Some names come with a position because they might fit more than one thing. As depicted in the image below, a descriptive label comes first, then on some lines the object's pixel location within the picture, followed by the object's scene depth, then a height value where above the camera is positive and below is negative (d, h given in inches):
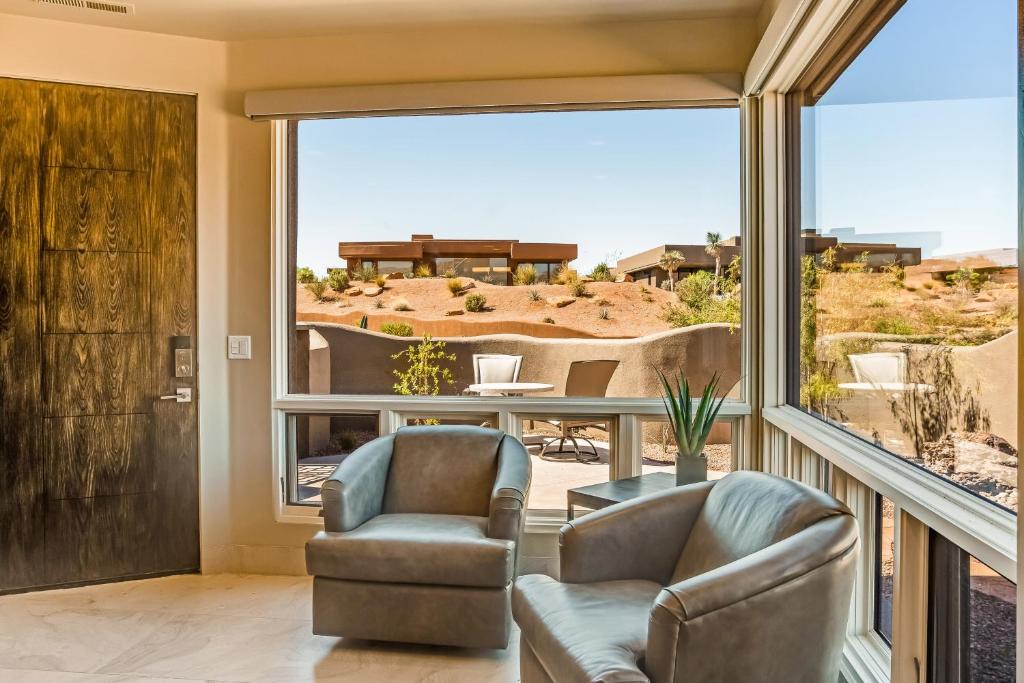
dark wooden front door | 130.5 +2.9
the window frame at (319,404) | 135.8 -11.2
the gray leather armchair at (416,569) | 101.7 -31.3
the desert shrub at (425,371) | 143.6 -5.0
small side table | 109.4 -22.8
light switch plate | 140.7 -0.2
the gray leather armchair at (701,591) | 62.6 -24.4
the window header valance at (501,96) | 128.0 +44.8
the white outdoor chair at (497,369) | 142.0 -4.6
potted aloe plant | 115.3 -14.5
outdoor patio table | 141.0 -8.3
